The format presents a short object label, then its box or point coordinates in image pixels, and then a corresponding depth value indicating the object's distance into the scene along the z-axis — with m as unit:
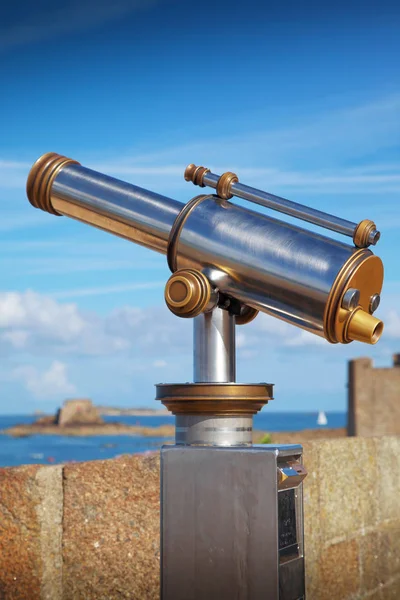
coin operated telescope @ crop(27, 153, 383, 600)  2.11
